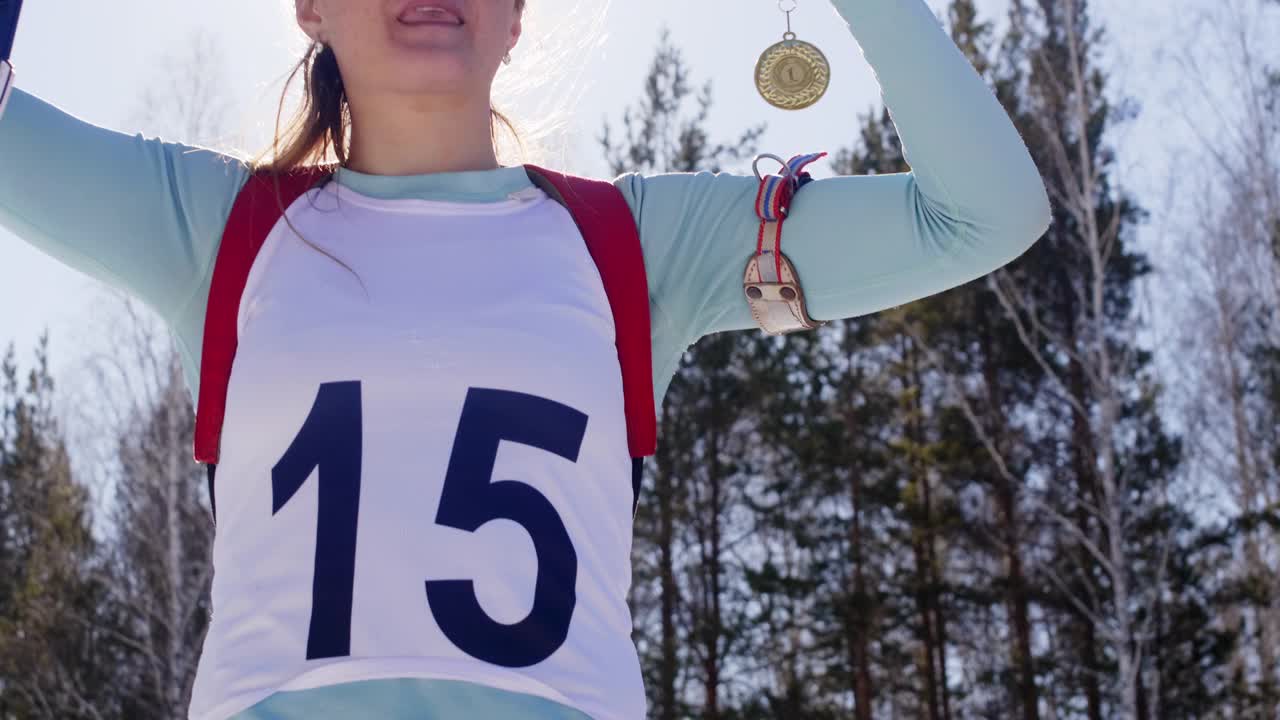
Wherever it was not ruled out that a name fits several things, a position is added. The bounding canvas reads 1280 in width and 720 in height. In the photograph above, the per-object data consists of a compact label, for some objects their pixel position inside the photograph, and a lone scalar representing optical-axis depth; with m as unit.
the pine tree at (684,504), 20.62
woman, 1.24
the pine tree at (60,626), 19.53
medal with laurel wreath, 1.91
